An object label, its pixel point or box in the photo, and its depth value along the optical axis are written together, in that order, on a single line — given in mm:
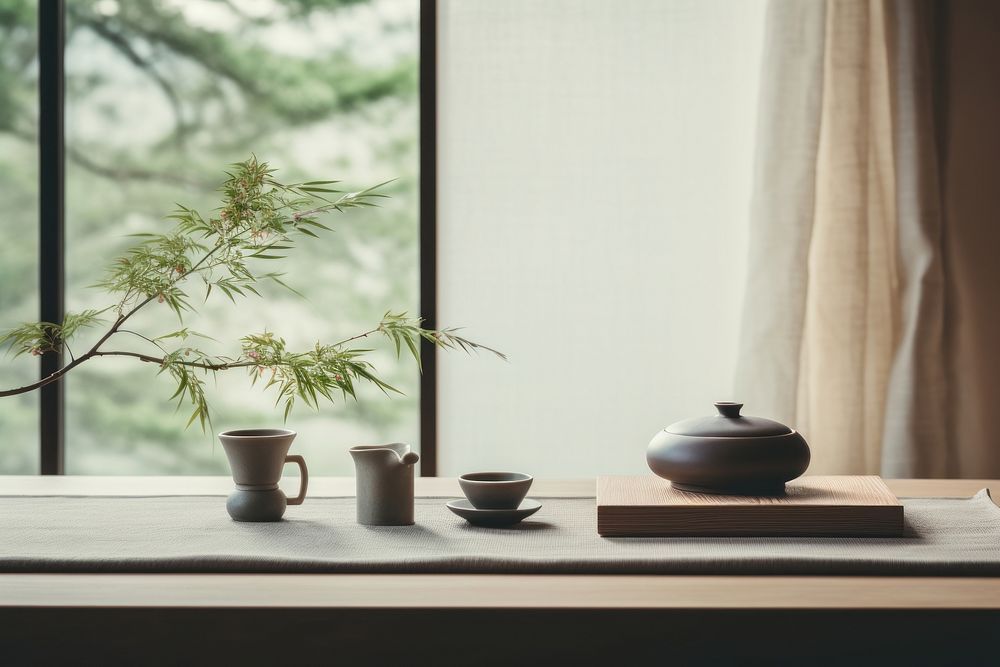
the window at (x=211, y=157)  4250
